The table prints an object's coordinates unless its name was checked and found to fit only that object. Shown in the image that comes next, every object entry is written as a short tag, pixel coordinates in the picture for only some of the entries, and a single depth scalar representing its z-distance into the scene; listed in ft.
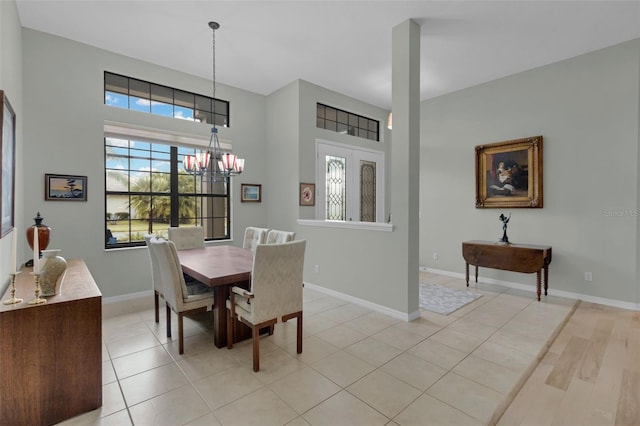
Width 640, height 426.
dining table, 8.23
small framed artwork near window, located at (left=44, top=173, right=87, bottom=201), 11.43
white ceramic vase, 6.35
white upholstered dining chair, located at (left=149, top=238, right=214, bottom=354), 8.39
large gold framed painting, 14.20
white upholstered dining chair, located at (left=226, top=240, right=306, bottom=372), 7.66
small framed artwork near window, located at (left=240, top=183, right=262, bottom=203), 16.81
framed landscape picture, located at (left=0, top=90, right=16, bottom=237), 6.76
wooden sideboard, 5.57
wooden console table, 12.80
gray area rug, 12.12
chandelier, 10.23
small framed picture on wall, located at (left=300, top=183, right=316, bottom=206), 15.99
